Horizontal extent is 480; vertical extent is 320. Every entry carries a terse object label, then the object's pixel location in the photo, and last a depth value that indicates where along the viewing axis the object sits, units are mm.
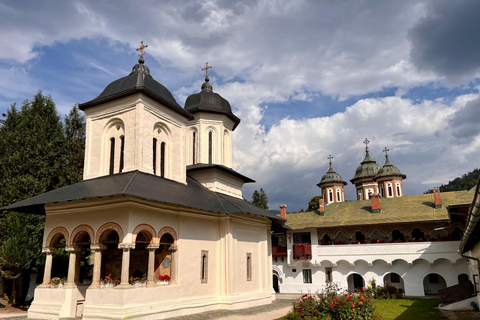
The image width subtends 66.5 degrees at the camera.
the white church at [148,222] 12141
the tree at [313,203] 51166
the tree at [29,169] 15484
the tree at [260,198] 51209
